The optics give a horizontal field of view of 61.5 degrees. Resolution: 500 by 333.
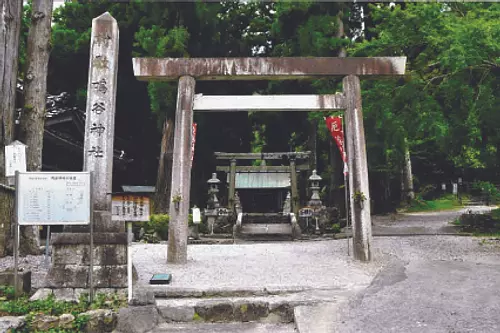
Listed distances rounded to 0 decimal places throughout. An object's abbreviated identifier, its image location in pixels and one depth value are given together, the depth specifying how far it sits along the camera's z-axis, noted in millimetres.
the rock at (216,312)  4961
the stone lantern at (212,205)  14484
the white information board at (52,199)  5246
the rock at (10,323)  4242
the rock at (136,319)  4559
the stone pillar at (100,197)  5512
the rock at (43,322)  4445
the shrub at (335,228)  13578
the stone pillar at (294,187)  15849
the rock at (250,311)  4973
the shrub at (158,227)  12562
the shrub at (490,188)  9625
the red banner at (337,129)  8984
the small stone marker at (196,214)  10977
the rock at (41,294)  5179
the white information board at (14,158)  7137
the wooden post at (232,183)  16252
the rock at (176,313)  4926
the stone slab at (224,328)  4668
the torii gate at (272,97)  7863
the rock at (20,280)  5312
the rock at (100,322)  4590
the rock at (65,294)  5355
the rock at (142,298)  4762
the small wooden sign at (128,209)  5215
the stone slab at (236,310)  4941
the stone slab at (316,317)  4211
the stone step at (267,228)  14042
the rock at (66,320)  4532
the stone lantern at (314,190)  14477
